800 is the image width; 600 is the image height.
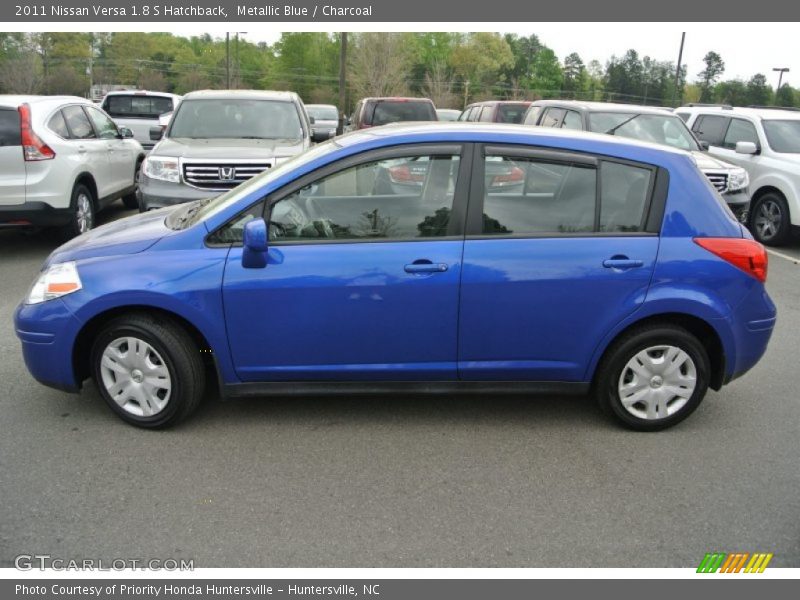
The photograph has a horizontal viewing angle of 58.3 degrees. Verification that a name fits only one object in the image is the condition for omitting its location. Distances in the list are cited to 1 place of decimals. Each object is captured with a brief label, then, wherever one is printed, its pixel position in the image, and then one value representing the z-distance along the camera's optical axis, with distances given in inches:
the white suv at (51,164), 316.2
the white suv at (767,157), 392.8
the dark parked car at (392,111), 571.8
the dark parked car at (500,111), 574.9
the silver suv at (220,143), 307.6
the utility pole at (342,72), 1069.1
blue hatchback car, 152.7
